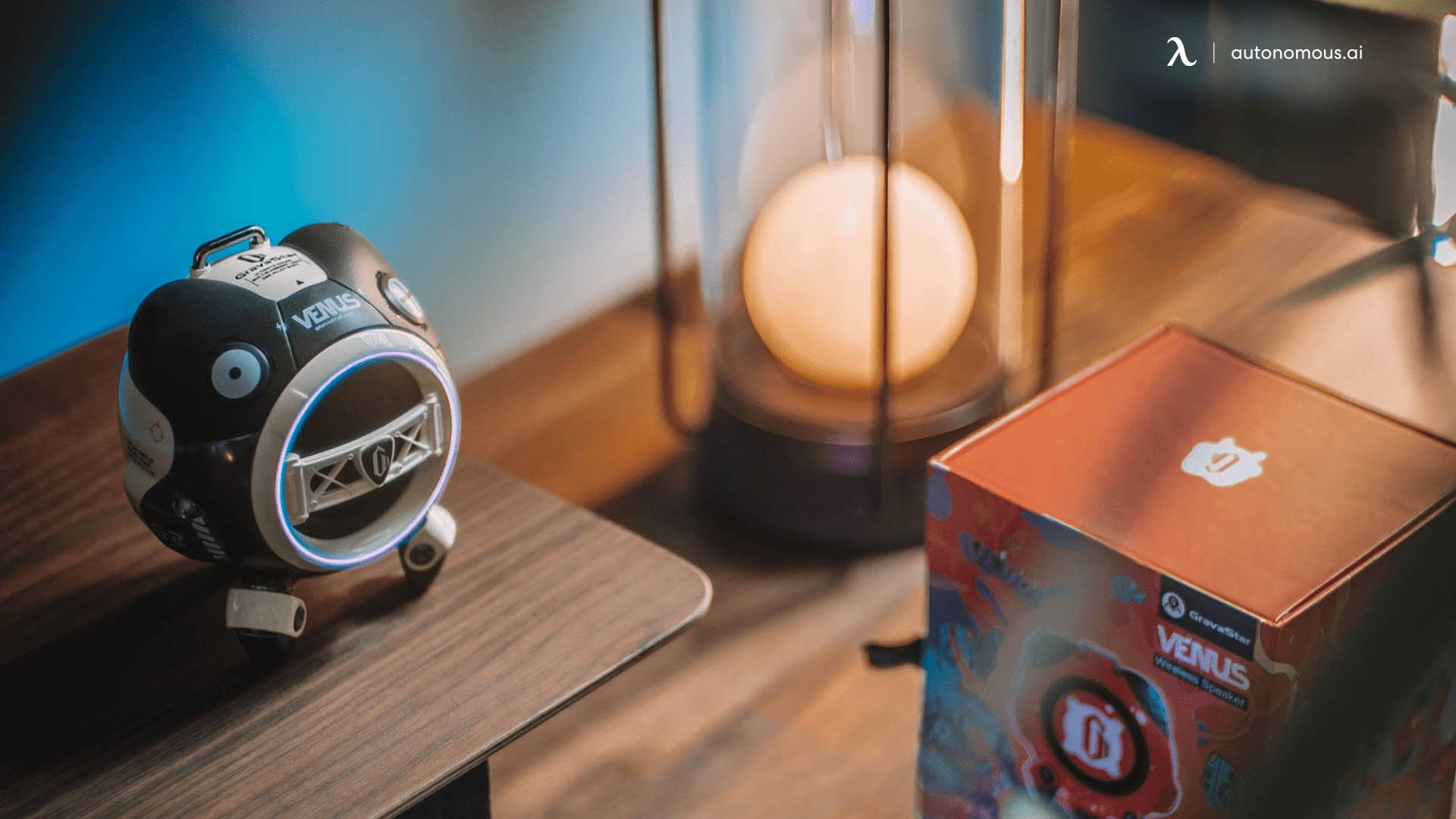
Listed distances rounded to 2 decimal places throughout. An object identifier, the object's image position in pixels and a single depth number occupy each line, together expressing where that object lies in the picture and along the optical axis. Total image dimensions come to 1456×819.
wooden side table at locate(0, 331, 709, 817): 0.85
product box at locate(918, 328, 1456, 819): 0.91
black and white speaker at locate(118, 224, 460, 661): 0.86
